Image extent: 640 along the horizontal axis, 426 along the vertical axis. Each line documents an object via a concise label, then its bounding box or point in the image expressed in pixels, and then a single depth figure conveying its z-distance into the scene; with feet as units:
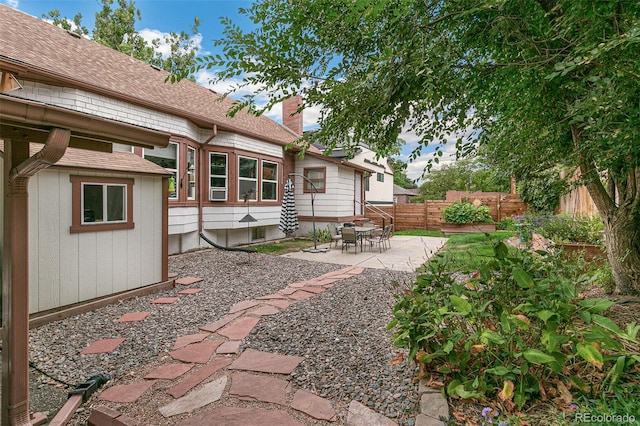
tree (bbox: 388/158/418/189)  135.44
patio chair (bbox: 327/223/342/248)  41.21
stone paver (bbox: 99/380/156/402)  8.25
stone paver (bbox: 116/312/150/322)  13.59
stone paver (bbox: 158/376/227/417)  7.50
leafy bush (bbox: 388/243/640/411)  5.91
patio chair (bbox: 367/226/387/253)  32.84
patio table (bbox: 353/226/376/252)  32.24
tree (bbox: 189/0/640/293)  6.74
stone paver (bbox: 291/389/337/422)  6.98
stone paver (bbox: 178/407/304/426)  6.77
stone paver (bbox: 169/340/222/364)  10.10
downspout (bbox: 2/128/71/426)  6.93
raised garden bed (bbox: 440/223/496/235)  46.29
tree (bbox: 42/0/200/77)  55.77
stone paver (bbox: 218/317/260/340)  11.66
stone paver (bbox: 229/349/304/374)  9.06
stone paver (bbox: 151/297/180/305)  15.84
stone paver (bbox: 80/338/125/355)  10.90
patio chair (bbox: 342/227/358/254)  30.60
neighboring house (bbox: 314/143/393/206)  63.31
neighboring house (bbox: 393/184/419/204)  119.83
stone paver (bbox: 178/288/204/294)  17.60
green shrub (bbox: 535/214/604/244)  19.69
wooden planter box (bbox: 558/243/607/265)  17.69
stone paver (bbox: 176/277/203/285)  19.34
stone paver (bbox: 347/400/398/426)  6.62
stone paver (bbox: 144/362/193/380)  9.17
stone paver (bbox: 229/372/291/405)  7.72
